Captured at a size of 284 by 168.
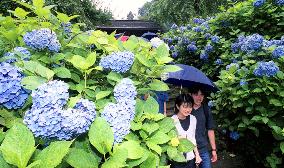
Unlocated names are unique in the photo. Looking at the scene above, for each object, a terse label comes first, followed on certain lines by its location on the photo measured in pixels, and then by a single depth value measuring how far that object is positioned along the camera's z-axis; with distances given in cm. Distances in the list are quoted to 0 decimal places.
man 219
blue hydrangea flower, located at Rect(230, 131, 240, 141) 265
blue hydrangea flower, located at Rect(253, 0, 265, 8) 327
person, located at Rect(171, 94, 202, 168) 195
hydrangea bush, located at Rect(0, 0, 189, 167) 66
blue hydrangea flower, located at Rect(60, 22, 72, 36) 126
